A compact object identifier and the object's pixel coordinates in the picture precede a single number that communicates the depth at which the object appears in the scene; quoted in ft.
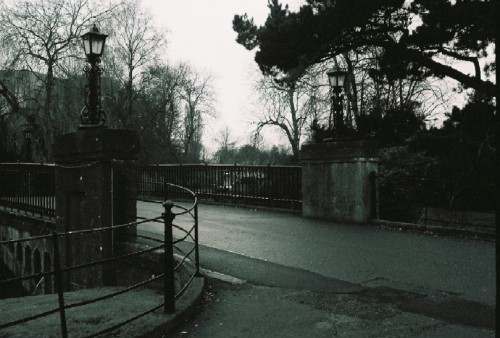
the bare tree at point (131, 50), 127.85
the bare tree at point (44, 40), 87.51
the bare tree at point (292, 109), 123.27
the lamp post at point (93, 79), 30.73
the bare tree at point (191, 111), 159.43
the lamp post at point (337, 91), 43.34
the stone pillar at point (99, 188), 27.17
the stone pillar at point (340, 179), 39.17
